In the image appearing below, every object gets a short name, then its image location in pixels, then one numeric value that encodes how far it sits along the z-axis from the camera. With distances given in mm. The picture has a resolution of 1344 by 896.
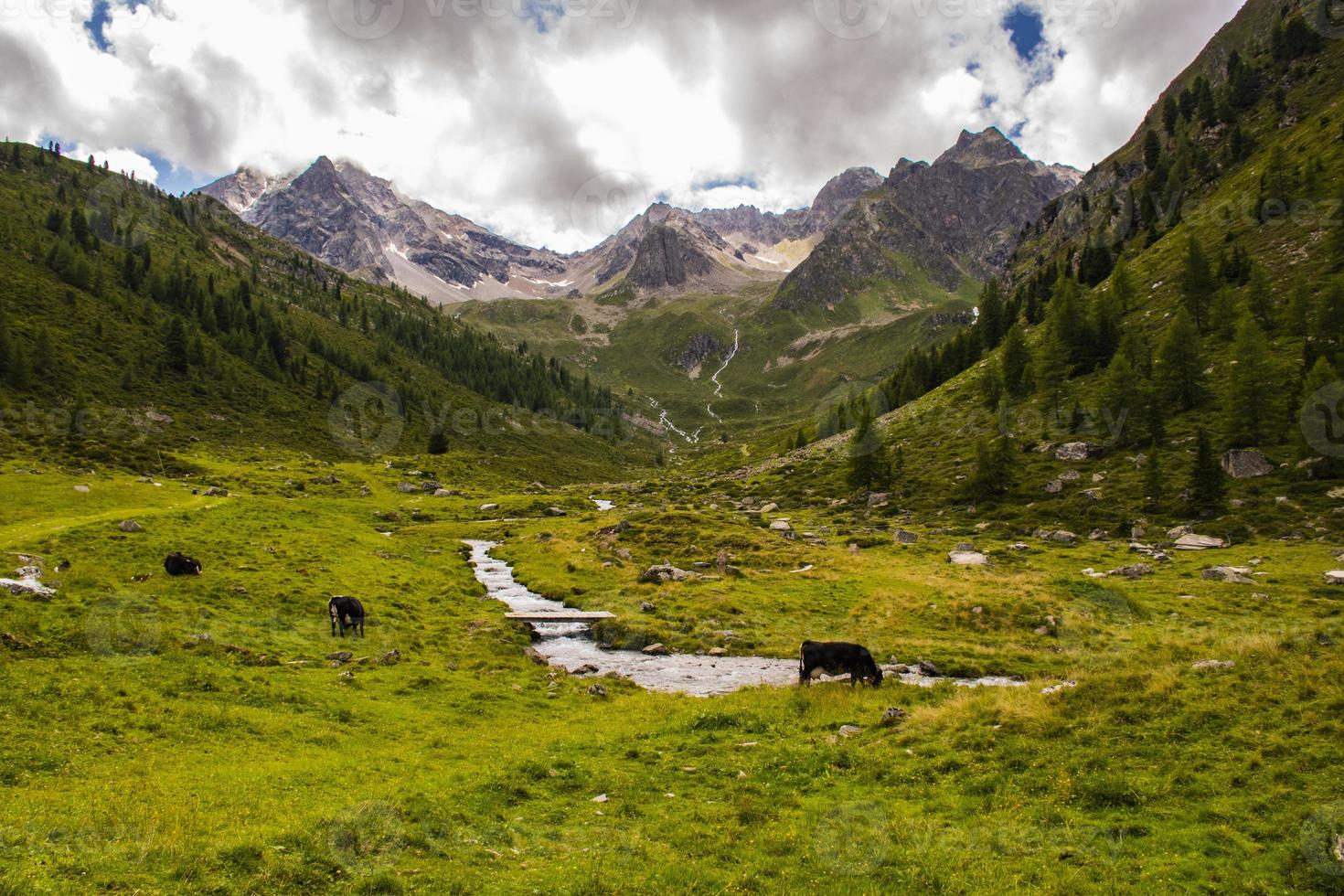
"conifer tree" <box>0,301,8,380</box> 96562
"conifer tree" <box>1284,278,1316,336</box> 78000
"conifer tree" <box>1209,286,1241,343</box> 85644
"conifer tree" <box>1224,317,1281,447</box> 66625
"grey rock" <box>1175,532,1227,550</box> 54125
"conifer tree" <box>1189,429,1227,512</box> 60875
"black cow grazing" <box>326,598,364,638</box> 31656
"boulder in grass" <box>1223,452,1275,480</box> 63188
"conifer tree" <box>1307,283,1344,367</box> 70125
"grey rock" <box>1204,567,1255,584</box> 43250
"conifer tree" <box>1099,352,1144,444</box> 79125
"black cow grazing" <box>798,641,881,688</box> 25500
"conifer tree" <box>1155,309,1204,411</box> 78125
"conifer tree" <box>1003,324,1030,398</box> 103500
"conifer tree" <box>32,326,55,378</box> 103375
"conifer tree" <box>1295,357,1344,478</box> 61031
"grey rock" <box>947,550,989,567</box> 55719
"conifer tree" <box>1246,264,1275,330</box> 82812
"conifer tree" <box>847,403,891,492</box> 93188
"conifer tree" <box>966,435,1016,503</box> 78812
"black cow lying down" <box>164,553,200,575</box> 32688
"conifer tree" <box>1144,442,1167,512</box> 65125
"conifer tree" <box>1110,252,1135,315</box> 107000
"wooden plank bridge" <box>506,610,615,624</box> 41031
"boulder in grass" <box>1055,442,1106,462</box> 78725
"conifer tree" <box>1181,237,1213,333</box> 92250
